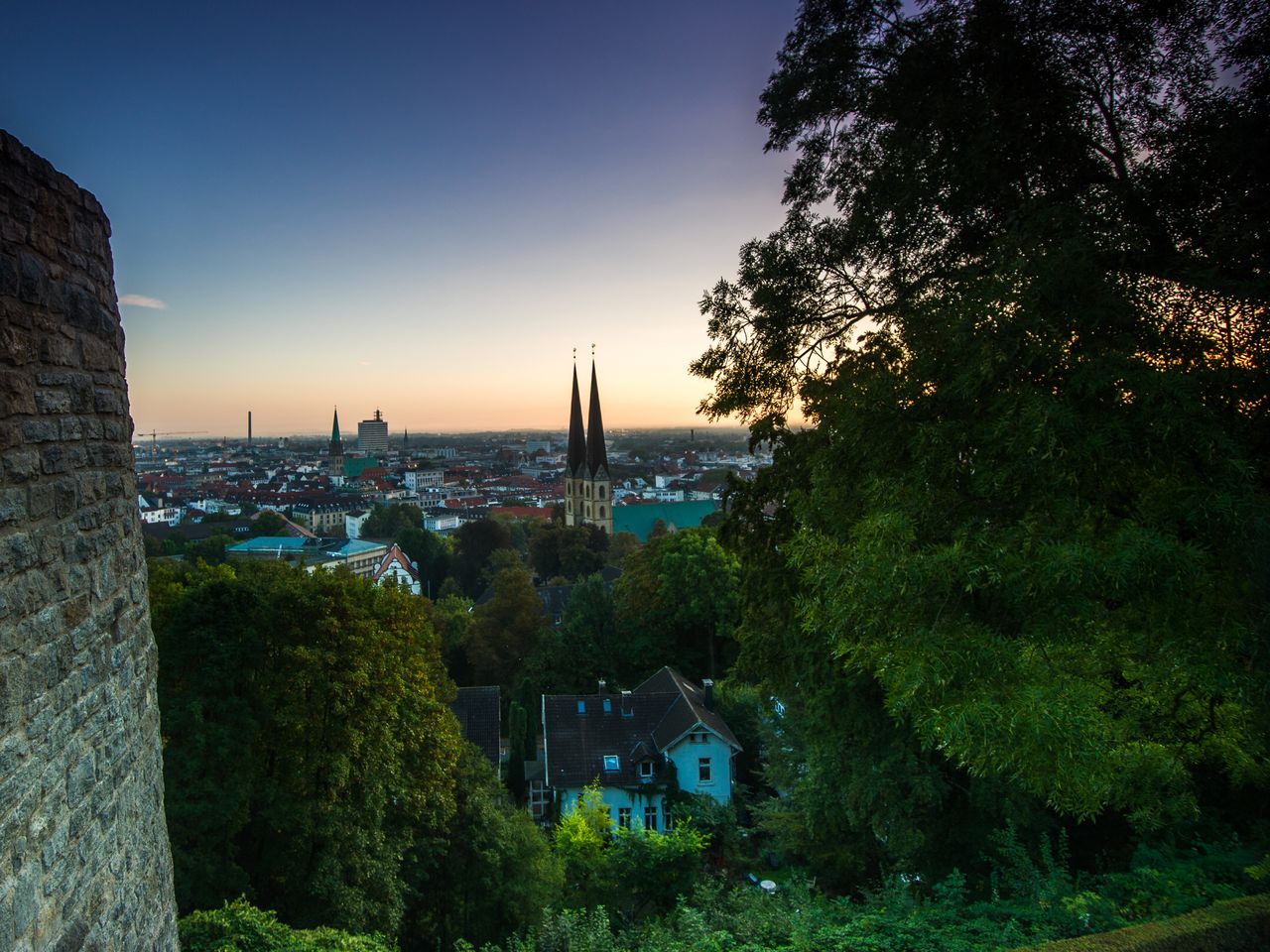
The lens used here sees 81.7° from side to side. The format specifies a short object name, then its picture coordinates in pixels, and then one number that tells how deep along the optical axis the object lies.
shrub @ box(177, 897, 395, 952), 5.95
